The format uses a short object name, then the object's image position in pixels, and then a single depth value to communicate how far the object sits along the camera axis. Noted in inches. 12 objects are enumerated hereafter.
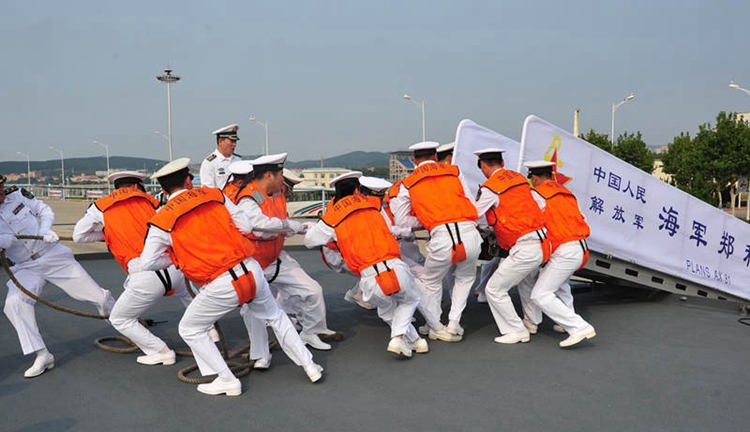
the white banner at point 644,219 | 249.0
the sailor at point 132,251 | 189.0
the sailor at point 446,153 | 272.8
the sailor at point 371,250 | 187.0
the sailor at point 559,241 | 206.5
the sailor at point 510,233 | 208.2
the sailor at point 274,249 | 182.9
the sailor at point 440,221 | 207.3
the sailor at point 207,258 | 156.0
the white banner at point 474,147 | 267.1
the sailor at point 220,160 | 269.6
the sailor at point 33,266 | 191.2
